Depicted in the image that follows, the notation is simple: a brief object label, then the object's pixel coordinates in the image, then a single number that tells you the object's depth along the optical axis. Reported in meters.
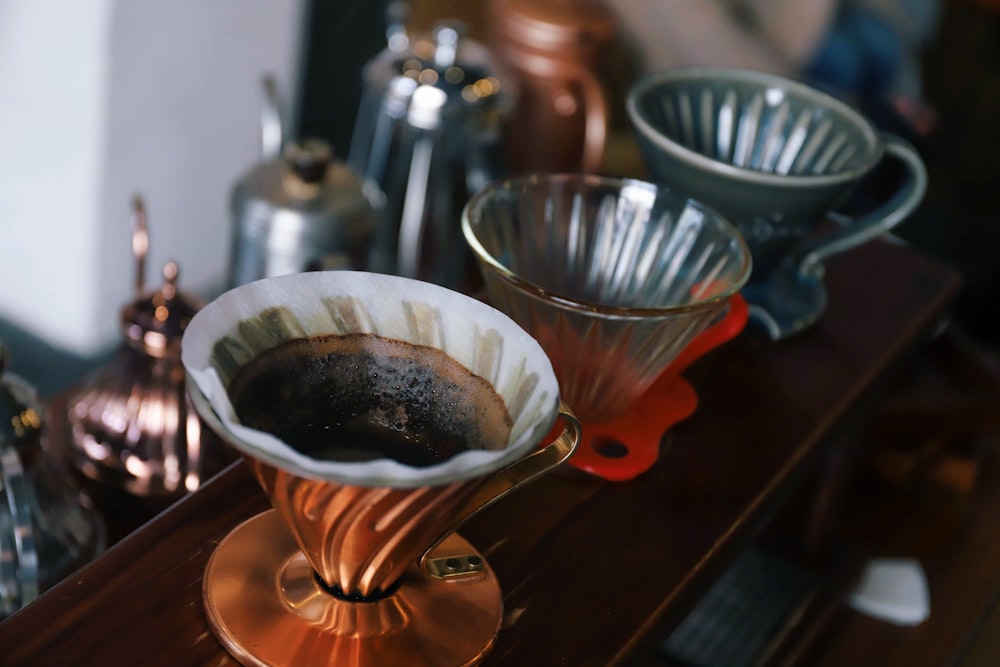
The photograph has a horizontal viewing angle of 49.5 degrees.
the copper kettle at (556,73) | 1.32
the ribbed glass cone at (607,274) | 0.45
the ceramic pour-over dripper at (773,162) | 0.57
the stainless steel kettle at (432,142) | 0.92
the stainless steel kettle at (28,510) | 0.51
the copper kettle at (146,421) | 0.64
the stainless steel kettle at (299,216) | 0.79
